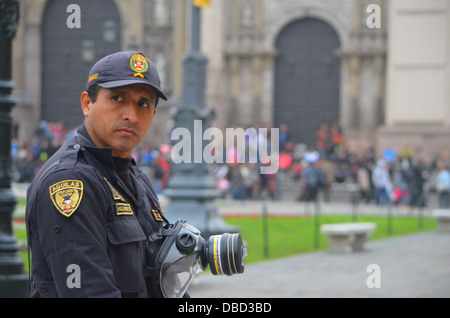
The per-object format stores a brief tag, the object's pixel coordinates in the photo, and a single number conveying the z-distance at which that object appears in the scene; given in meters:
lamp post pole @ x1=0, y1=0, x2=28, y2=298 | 8.27
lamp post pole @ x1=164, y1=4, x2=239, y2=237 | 13.62
